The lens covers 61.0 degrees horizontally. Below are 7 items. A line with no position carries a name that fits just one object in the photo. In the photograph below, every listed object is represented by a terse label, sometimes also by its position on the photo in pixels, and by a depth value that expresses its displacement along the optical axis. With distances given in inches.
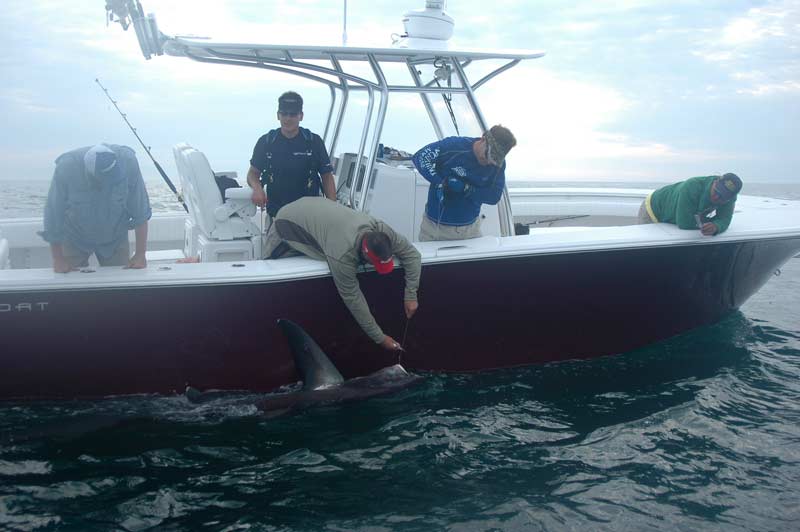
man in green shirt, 211.2
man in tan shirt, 180.5
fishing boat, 178.1
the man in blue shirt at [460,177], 198.1
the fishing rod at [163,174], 256.0
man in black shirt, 208.8
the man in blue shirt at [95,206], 176.9
